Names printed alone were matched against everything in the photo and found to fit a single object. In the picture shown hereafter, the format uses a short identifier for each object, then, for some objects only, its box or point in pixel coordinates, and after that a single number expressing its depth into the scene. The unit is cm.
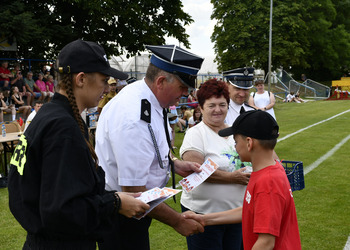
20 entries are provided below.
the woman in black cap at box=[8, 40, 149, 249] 169
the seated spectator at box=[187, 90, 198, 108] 2094
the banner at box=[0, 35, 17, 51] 1735
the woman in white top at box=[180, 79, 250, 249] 326
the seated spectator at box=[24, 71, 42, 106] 1727
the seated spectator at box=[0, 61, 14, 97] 1596
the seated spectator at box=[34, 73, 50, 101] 1788
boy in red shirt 219
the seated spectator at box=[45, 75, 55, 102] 1840
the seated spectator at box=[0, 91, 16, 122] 1509
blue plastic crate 379
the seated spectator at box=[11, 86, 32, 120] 1600
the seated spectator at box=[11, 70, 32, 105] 1659
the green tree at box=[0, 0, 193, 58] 1716
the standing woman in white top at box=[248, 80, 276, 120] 1086
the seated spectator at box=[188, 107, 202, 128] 1452
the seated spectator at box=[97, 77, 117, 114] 980
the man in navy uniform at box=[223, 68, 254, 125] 473
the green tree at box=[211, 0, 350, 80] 4444
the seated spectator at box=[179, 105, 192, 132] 1642
